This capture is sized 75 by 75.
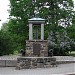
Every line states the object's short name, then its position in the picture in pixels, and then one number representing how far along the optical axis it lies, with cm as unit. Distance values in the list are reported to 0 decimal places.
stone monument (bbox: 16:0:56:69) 1019
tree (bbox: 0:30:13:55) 1555
